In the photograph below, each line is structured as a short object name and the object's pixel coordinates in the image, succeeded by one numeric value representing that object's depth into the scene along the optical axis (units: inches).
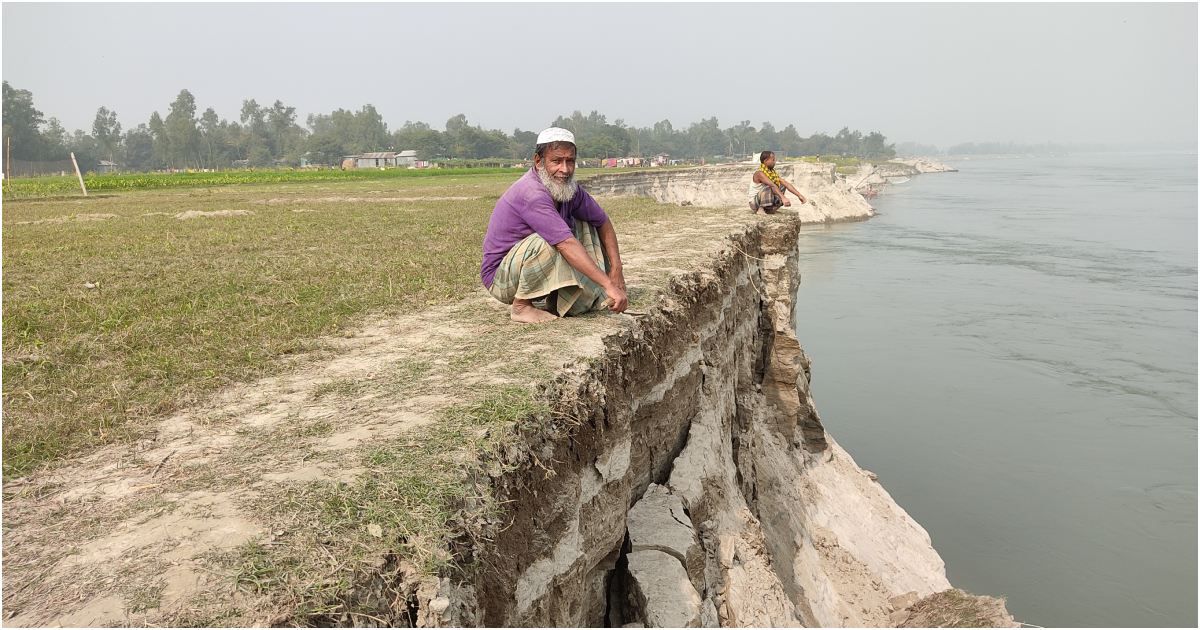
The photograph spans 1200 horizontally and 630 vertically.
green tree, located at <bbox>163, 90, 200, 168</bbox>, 3740.2
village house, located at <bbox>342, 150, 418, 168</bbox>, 3577.8
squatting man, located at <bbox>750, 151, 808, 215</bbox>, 521.3
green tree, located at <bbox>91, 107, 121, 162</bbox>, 4158.5
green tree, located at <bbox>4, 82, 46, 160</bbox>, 2701.8
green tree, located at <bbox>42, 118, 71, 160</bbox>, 2897.6
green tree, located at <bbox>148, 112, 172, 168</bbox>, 3843.5
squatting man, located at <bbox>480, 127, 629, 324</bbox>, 207.8
